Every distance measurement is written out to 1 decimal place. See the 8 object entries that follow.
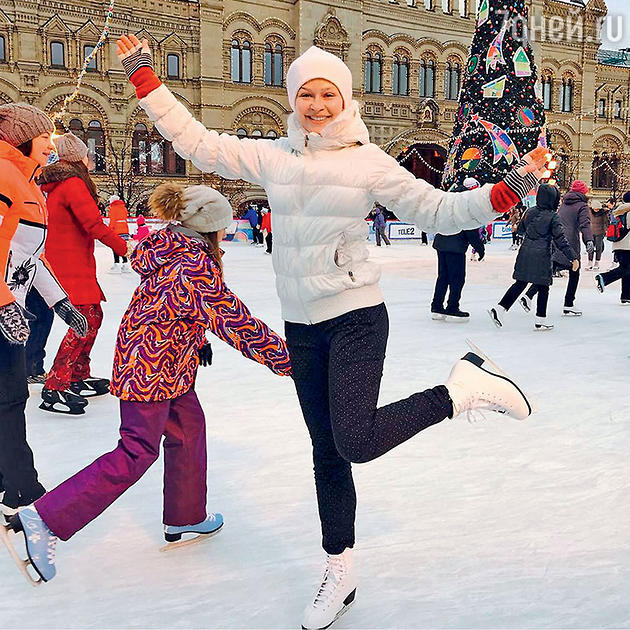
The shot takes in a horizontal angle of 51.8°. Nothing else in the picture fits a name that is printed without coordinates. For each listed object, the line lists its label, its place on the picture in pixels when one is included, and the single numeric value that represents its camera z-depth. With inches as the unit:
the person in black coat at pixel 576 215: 328.8
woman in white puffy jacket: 71.2
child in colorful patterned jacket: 76.1
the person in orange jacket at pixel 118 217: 388.5
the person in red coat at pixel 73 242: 146.3
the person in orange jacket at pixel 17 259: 85.9
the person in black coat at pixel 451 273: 265.4
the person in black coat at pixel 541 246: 247.8
